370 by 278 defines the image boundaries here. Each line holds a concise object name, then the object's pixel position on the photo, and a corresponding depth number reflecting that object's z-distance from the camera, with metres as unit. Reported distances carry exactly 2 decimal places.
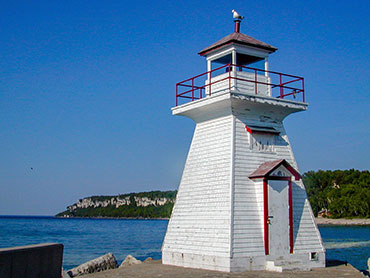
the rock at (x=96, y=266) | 16.02
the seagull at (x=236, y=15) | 15.11
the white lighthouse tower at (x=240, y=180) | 12.73
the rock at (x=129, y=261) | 17.35
